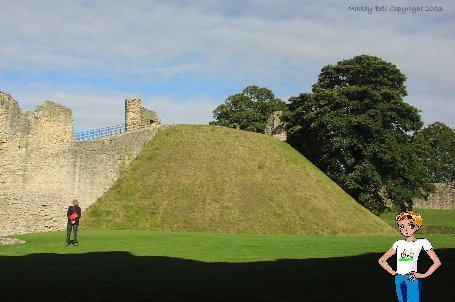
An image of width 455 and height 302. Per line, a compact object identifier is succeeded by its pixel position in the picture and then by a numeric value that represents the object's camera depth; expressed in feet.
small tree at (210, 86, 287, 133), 270.87
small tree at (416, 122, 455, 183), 308.40
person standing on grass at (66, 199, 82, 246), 81.15
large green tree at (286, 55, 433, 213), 167.02
